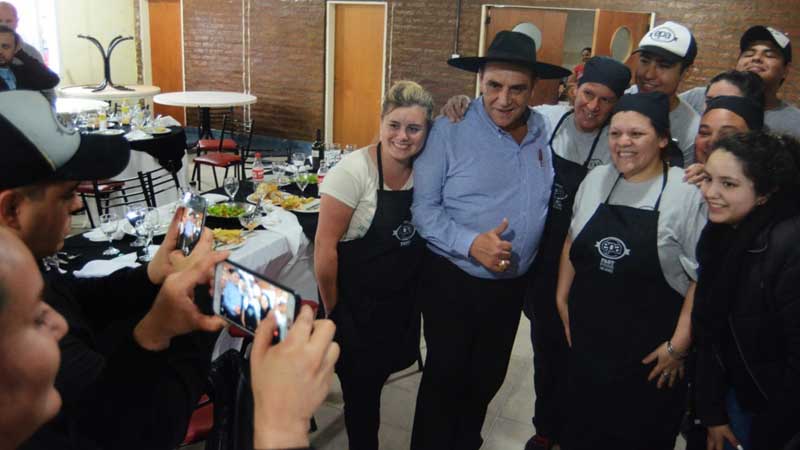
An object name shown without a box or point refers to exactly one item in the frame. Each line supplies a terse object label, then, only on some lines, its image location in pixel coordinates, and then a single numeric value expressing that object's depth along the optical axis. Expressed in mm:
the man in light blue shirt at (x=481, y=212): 2193
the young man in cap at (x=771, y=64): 2954
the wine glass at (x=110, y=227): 2908
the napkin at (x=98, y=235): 2912
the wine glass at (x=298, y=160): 4377
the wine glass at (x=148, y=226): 2746
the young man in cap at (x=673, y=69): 2609
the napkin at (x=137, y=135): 5188
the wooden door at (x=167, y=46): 9172
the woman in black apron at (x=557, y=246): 2340
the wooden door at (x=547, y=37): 6406
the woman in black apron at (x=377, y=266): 2193
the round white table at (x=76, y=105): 6273
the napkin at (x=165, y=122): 5733
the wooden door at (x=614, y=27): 5848
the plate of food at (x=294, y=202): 3477
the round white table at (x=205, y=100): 7441
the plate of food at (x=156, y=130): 5447
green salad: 3223
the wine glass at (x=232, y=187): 3490
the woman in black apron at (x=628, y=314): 2016
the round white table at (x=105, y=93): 7633
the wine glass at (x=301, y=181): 3881
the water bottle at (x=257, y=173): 3787
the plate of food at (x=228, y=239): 2834
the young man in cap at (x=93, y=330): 1005
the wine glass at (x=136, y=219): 2791
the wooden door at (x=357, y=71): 7812
